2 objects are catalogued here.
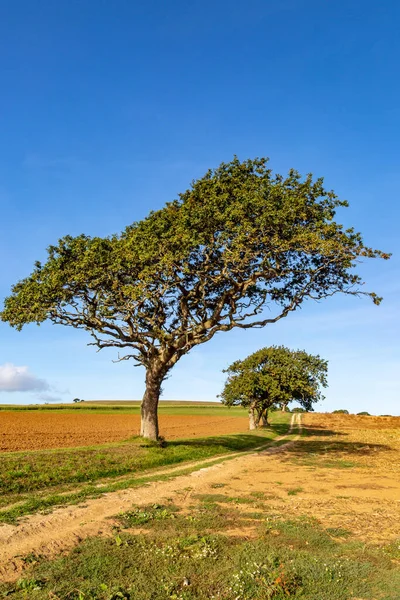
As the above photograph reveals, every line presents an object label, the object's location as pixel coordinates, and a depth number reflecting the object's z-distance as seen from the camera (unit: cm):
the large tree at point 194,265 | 2641
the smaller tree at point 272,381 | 5738
